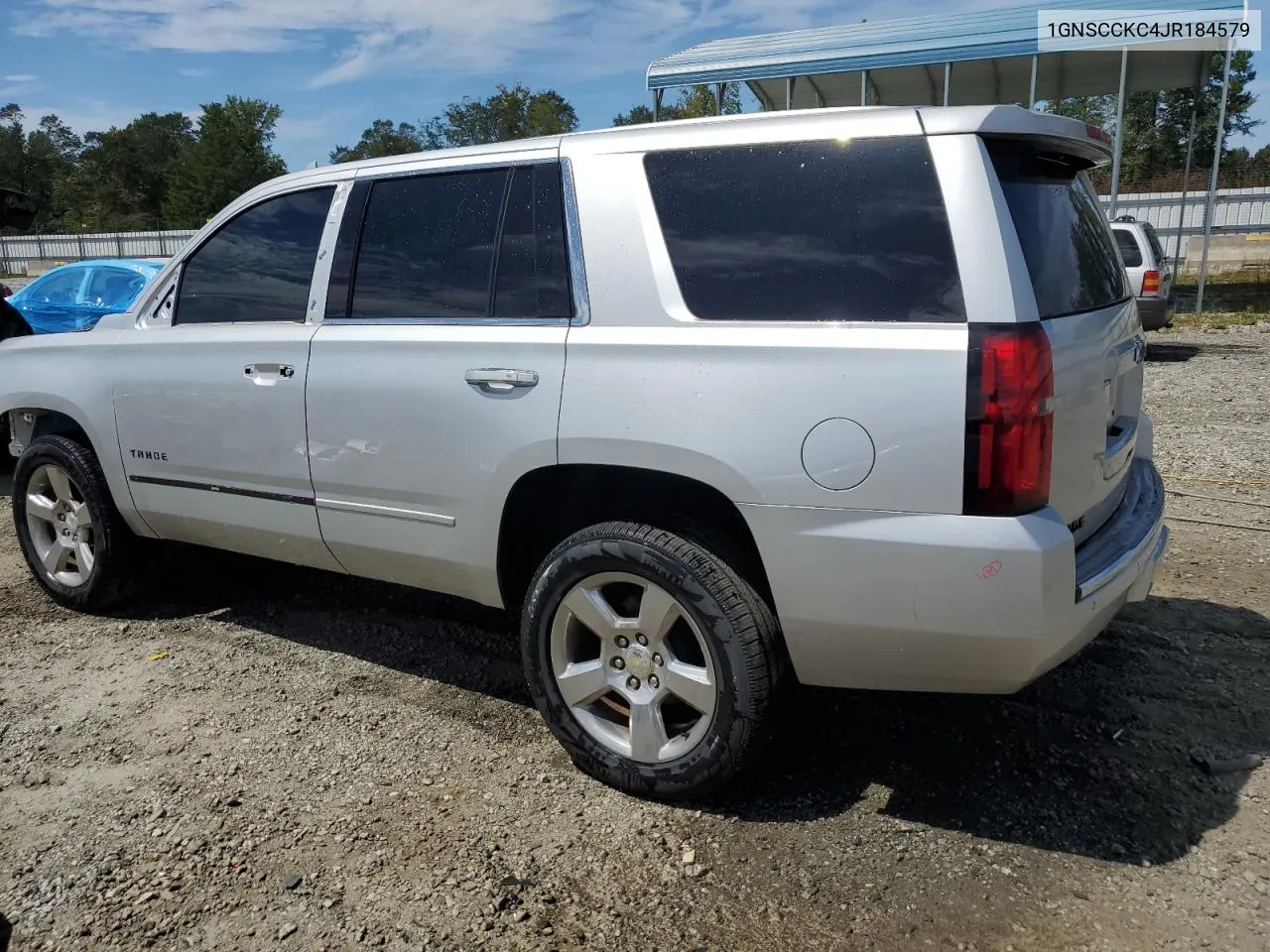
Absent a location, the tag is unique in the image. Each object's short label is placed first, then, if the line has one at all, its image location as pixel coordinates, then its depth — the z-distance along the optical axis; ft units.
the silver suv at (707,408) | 8.05
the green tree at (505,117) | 205.83
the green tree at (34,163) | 261.65
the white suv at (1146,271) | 40.42
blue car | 33.99
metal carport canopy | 50.31
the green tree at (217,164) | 202.49
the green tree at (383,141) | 259.60
